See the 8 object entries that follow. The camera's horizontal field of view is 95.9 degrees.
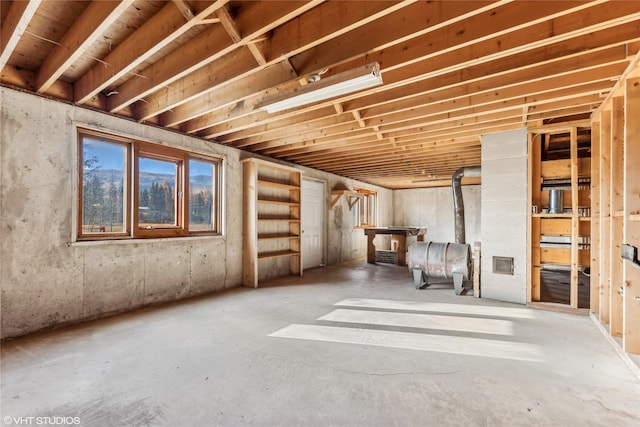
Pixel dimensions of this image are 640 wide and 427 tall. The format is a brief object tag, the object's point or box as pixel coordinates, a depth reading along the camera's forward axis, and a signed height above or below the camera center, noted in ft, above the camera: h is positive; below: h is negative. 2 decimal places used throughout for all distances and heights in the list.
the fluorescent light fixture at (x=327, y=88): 7.34 +3.54
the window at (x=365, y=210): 29.99 +0.24
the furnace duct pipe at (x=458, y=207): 19.36 +0.34
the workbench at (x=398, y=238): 23.91 -2.18
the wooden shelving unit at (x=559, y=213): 12.02 -0.01
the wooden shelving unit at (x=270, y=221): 16.37 -0.57
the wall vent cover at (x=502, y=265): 13.39 -2.48
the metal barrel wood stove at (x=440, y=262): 14.88 -2.66
